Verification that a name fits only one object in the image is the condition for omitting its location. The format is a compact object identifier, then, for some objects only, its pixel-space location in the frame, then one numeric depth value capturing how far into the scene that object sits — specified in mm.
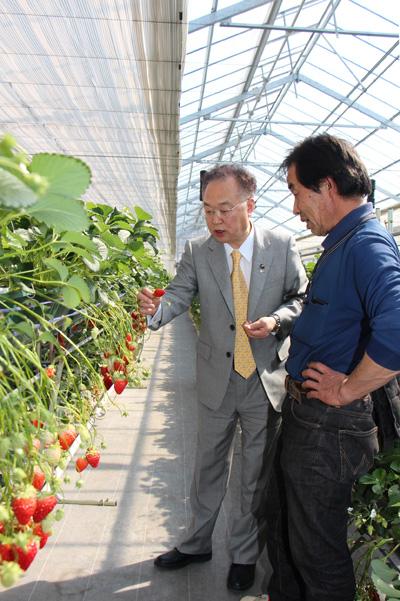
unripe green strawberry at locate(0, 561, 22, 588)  818
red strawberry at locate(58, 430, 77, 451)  1182
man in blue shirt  1658
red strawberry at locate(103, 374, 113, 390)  2254
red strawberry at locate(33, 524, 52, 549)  1037
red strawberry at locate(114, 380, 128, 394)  2096
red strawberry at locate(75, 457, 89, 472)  1464
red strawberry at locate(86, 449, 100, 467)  1411
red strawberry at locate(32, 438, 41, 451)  1076
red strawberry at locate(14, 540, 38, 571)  918
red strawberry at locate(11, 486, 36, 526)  938
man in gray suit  2361
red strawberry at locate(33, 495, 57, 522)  1034
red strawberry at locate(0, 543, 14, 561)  910
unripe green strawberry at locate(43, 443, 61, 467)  1084
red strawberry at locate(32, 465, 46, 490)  1061
